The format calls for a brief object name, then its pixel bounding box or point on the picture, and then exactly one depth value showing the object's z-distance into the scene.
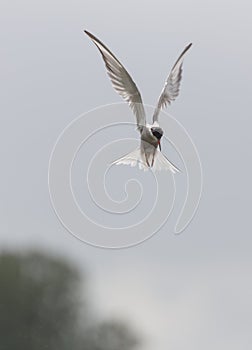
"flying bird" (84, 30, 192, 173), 13.23
